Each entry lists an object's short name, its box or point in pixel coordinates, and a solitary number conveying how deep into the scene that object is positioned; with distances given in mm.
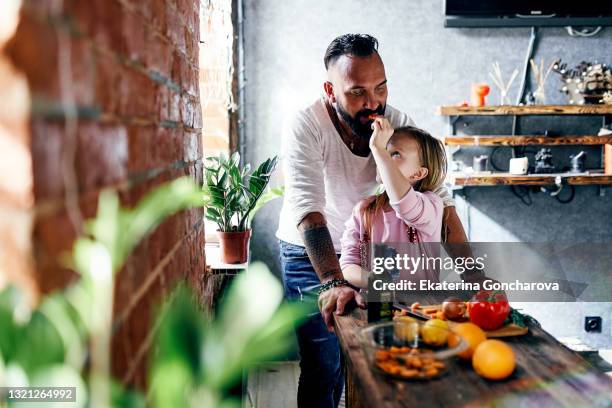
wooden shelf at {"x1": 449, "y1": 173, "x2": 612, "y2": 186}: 3473
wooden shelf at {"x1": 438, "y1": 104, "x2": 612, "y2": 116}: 3477
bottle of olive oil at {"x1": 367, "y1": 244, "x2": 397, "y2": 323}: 1384
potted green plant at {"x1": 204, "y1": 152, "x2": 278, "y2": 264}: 2299
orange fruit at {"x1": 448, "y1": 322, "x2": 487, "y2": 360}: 1160
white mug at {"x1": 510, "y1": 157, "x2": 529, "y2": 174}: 3525
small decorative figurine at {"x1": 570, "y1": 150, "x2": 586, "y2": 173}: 3605
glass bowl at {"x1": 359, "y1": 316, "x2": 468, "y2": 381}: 1084
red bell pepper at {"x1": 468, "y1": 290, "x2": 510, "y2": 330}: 1350
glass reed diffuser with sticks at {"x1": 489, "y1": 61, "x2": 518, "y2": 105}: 3684
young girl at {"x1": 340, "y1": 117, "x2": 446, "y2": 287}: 1875
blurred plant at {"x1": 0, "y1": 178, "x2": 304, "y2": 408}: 468
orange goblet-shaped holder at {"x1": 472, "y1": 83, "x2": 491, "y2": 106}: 3508
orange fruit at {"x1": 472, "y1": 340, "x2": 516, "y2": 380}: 1078
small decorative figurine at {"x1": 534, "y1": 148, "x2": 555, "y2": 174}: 3588
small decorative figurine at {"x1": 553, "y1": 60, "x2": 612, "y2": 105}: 3596
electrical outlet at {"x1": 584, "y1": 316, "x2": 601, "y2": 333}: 3914
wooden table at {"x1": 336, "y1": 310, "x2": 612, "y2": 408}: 995
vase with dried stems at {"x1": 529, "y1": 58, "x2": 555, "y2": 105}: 3670
